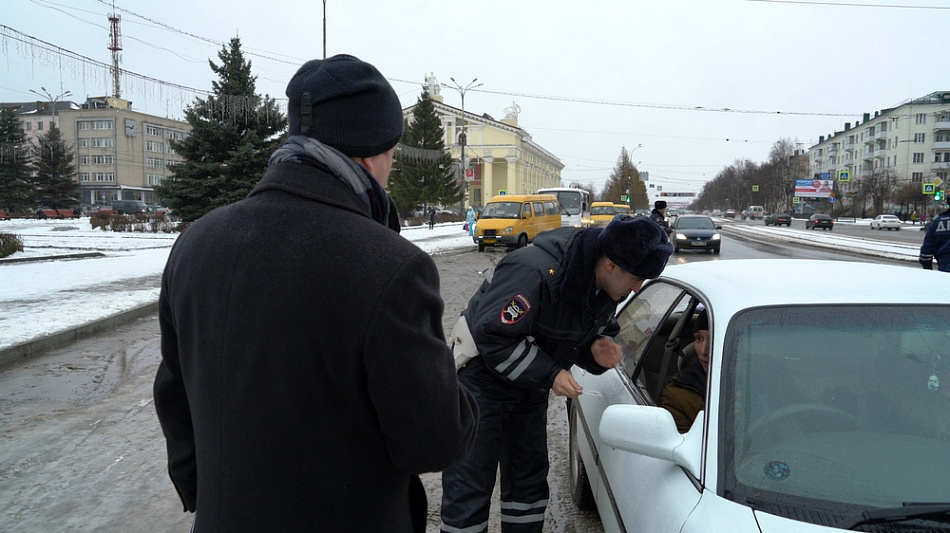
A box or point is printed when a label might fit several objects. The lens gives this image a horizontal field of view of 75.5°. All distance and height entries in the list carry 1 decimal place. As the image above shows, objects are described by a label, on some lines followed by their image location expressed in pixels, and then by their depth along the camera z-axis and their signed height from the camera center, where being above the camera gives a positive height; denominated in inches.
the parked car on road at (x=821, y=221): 1941.4 +8.9
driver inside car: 99.4 -28.7
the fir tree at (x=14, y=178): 1879.4 +84.2
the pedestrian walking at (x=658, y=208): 526.7 +10.5
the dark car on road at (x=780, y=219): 2469.2 +15.7
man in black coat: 45.0 -10.1
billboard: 3353.8 +196.0
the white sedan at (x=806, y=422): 66.5 -24.7
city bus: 1342.3 +32.3
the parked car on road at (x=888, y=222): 1868.8 +10.1
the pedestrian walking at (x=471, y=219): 1182.3 -6.2
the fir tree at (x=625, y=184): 3366.1 +205.5
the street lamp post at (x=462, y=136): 1679.4 +218.9
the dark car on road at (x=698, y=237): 861.8 -21.9
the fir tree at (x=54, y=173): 2034.9 +110.6
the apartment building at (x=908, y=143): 3316.9 +472.2
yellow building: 3063.5 +342.7
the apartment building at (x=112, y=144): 3149.6 +333.6
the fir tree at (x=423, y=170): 2178.9 +159.1
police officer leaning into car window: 95.3 -20.1
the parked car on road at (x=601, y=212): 1346.0 +15.9
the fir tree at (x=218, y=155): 1042.7 +95.8
